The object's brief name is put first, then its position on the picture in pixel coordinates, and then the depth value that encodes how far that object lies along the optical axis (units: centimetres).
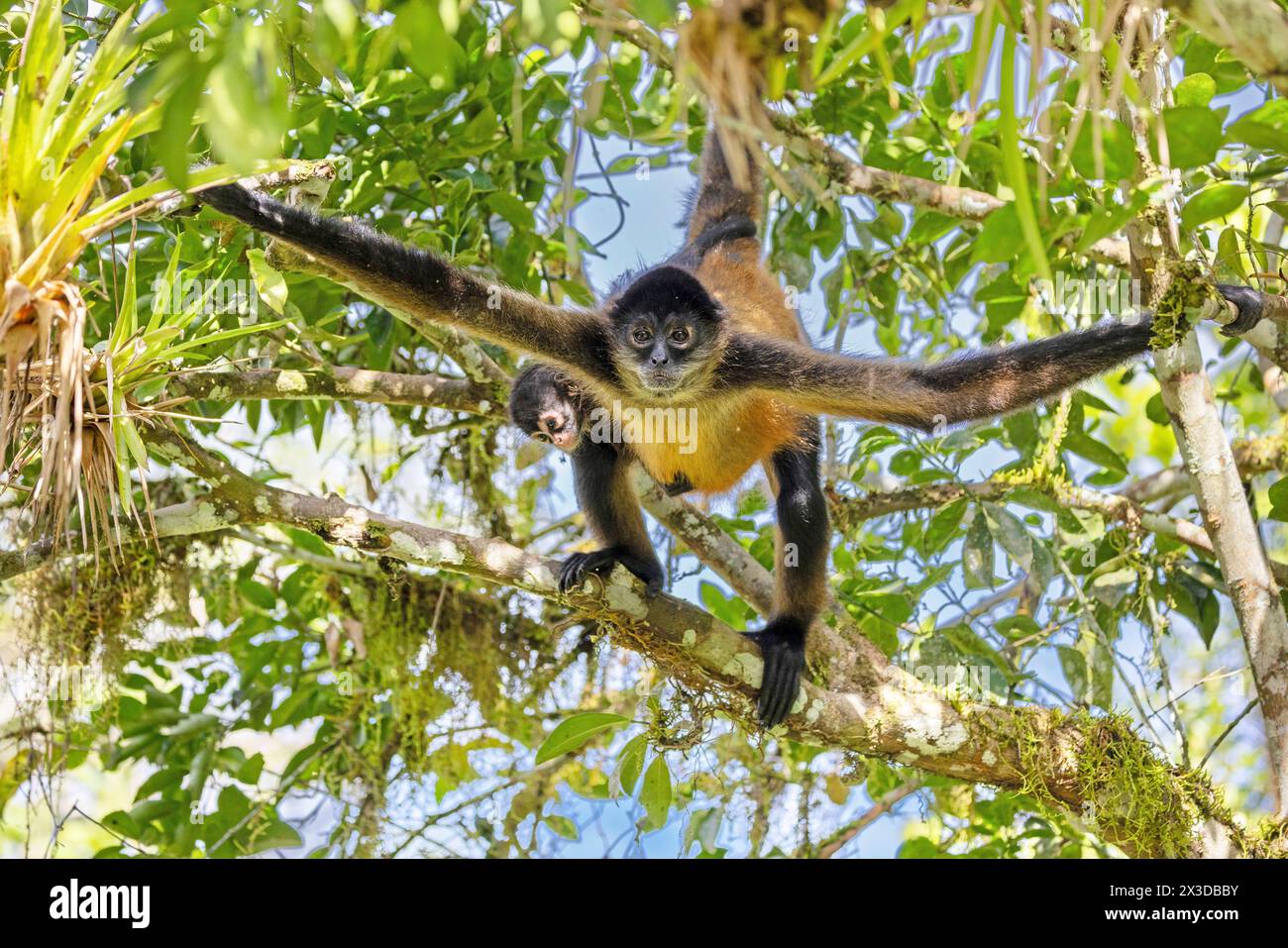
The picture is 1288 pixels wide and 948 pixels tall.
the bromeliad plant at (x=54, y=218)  275
